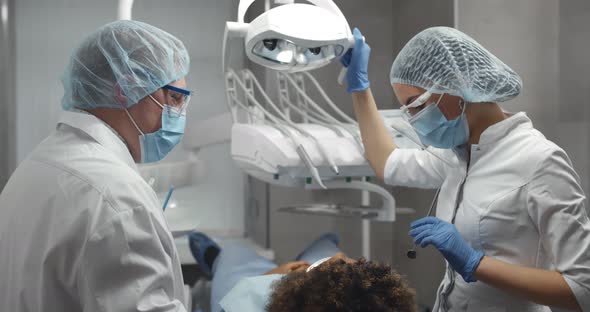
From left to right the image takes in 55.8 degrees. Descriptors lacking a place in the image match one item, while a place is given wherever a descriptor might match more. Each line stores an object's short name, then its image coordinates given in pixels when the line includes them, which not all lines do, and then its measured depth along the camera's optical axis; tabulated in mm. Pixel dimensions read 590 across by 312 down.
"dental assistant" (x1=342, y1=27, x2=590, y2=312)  1274
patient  1056
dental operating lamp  1454
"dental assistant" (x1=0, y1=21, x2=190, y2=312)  965
